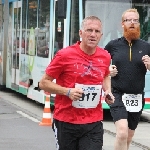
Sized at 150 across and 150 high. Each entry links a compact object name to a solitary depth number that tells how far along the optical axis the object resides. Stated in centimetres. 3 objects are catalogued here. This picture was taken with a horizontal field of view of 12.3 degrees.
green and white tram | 1526
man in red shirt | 645
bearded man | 847
